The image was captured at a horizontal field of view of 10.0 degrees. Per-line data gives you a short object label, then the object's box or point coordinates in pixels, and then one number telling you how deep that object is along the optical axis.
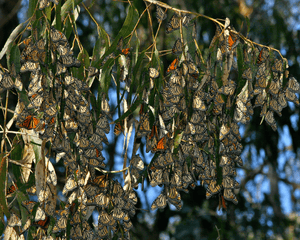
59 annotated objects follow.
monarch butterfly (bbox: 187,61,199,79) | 6.77
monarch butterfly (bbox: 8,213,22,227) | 6.85
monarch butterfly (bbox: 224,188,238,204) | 7.00
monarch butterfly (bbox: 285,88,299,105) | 6.97
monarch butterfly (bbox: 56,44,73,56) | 6.67
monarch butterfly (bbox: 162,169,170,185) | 6.84
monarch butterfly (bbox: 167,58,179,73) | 6.81
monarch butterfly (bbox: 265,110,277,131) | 6.95
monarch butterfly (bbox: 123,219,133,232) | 6.97
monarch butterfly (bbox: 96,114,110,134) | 6.76
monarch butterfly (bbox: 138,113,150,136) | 6.85
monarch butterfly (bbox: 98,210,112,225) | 6.83
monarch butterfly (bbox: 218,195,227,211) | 7.02
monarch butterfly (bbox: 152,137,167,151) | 6.76
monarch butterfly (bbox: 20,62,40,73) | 6.69
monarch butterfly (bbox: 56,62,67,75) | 6.69
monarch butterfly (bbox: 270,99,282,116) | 6.95
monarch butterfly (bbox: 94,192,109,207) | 6.79
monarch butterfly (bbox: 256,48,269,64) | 7.00
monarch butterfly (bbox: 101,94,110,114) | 6.84
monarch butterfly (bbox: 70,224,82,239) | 6.81
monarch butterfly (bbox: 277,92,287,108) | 6.98
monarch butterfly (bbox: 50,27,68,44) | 6.69
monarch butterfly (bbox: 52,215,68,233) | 6.78
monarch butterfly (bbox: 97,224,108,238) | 6.87
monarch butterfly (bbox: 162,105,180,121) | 6.82
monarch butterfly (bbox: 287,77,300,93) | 6.98
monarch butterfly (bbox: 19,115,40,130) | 6.70
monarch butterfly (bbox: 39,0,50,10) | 6.77
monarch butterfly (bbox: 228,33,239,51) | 6.90
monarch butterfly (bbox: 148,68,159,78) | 6.85
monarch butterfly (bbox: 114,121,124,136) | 7.00
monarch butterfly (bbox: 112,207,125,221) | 6.80
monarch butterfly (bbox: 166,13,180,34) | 6.87
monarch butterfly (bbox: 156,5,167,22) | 6.89
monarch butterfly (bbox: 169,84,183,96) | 6.72
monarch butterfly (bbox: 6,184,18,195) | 7.19
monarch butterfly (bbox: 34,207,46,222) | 6.75
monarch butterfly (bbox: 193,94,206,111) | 6.78
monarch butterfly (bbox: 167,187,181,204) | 6.84
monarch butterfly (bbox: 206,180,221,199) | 6.98
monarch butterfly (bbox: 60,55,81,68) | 6.66
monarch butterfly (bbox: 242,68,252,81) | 6.89
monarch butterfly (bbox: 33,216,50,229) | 6.79
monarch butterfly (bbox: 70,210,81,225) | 6.82
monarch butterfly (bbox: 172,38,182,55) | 6.84
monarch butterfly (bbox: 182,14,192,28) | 6.85
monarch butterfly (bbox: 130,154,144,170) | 6.85
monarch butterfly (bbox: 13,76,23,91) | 6.78
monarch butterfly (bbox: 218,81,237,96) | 6.87
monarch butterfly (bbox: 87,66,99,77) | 6.78
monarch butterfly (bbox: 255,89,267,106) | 6.95
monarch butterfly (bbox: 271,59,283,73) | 6.97
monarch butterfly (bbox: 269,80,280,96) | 6.95
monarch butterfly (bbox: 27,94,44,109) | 6.63
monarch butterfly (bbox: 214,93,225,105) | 6.87
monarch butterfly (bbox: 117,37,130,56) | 6.96
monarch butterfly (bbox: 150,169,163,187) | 6.83
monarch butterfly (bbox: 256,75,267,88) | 6.92
